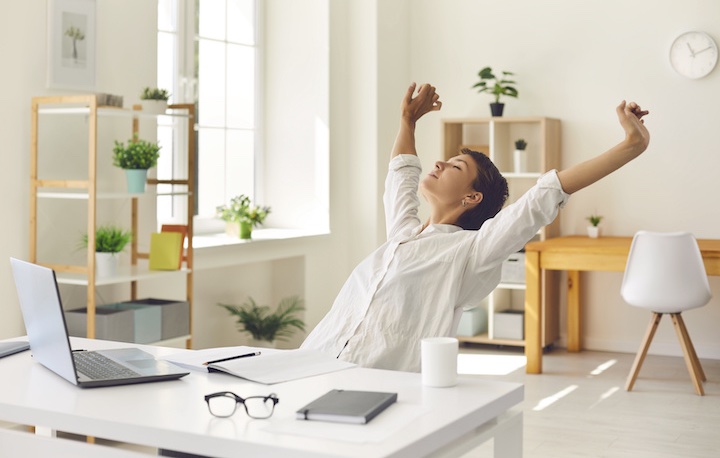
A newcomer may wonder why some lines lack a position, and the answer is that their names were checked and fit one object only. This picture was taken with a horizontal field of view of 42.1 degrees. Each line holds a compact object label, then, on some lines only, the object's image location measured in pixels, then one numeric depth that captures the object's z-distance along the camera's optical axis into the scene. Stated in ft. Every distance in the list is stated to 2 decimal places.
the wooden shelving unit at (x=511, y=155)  19.35
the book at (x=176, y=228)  14.37
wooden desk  16.78
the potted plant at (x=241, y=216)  17.57
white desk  4.88
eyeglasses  5.41
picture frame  13.43
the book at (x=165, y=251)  13.97
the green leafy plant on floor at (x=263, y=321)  17.83
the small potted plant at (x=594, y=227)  19.20
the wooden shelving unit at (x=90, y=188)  12.47
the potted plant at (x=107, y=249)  12.85
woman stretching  7.01
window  17.24
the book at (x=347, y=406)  5.17
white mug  5.97
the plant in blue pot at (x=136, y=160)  13.44
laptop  5.99
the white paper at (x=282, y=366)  6.40
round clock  18.60
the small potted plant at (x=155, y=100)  14.02
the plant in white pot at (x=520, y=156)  19.54
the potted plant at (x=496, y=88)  19.53
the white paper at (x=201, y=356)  6.75
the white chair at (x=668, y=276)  15.25
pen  6.77
